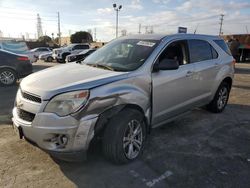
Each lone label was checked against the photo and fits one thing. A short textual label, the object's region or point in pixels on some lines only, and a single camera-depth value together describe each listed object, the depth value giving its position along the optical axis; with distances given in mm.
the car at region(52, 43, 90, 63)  16665
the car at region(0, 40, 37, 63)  16649
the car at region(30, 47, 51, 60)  20766
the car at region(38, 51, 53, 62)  18465
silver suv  2123
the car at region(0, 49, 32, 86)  6703
